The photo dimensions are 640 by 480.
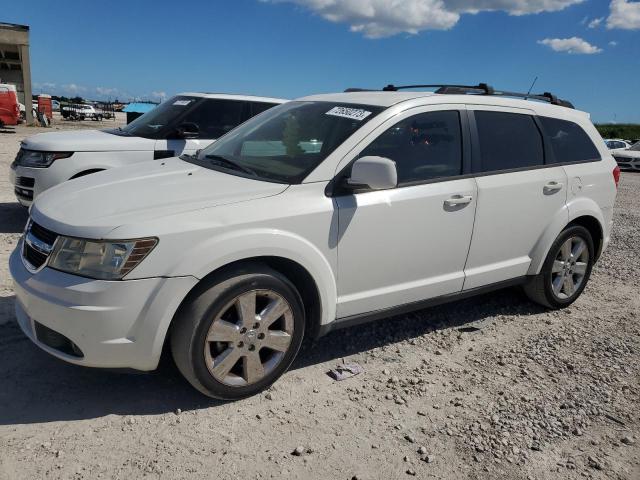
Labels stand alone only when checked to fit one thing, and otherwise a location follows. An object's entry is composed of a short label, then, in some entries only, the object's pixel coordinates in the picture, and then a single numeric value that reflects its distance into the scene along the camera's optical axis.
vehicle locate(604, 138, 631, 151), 25.42
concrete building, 28.47
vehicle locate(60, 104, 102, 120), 42.44
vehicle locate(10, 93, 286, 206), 6.34
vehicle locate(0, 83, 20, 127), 23.33
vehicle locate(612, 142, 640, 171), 22.91
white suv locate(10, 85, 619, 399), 2.75
